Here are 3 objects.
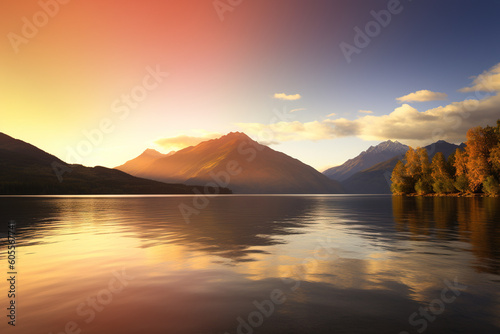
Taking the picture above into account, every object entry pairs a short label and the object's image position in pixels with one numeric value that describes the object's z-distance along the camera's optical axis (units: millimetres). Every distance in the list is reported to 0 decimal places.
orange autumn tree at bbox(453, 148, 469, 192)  142375
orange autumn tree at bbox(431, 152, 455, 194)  155212
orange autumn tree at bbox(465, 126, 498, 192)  126438
